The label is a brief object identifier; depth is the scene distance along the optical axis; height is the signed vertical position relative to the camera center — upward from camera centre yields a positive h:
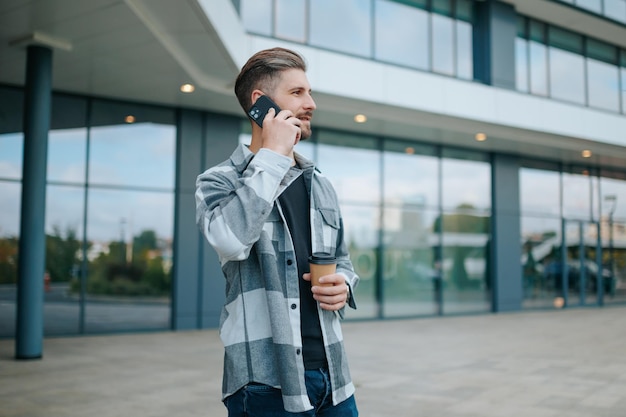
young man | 1.68 -0.03
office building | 9.02 +2.57
